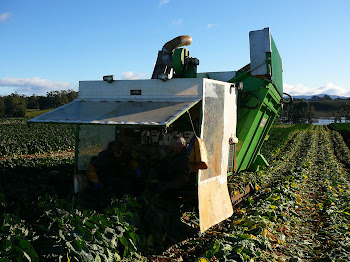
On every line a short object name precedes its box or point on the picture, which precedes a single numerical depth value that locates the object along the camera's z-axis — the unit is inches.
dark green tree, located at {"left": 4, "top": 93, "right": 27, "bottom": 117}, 3006.9
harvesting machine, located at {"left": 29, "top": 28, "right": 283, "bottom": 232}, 203.8
